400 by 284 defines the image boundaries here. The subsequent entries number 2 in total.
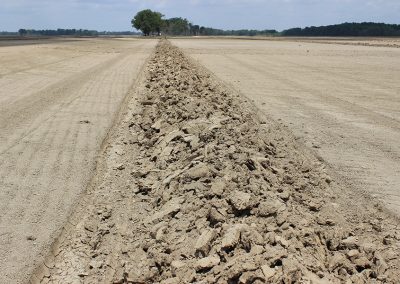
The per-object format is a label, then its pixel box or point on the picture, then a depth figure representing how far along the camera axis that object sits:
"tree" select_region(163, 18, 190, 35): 173.12
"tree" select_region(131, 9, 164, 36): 145.62
